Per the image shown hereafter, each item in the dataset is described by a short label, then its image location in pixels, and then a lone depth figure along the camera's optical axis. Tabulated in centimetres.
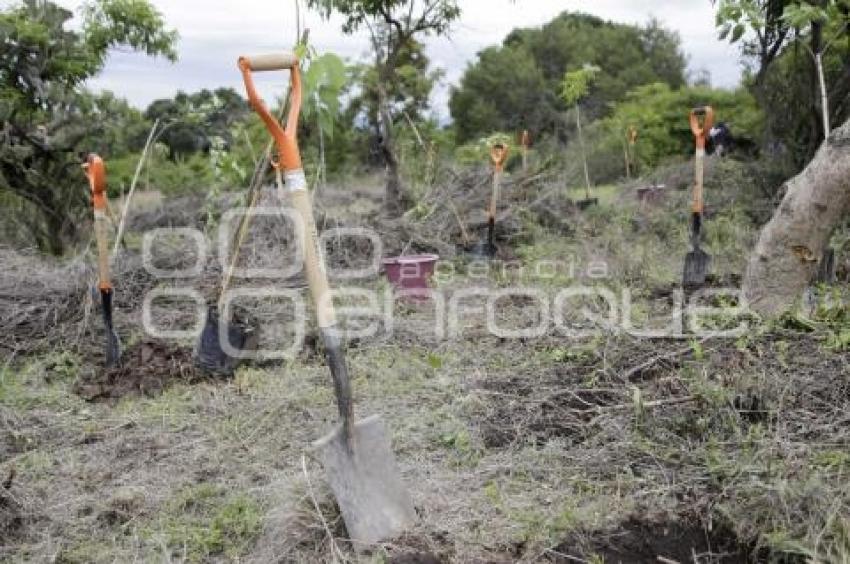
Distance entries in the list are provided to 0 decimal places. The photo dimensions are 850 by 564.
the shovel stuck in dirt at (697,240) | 482
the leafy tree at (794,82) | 732
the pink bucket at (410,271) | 498
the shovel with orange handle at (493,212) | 632
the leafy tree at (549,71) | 2177
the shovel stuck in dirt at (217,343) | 379
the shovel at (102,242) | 364
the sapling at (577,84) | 952
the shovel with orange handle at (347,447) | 215
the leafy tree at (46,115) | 727
